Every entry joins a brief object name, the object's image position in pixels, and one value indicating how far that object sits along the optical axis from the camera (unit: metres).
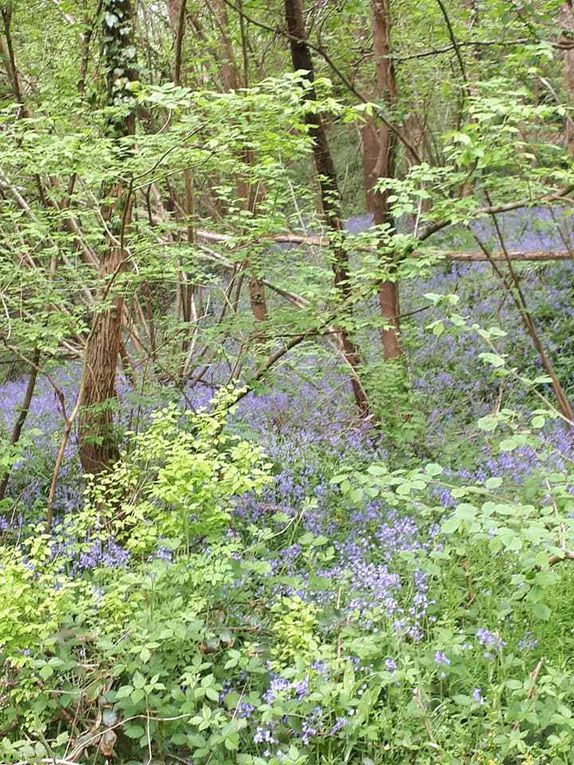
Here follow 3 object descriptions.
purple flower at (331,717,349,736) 2.35
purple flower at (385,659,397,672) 2.54
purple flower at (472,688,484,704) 2.48
